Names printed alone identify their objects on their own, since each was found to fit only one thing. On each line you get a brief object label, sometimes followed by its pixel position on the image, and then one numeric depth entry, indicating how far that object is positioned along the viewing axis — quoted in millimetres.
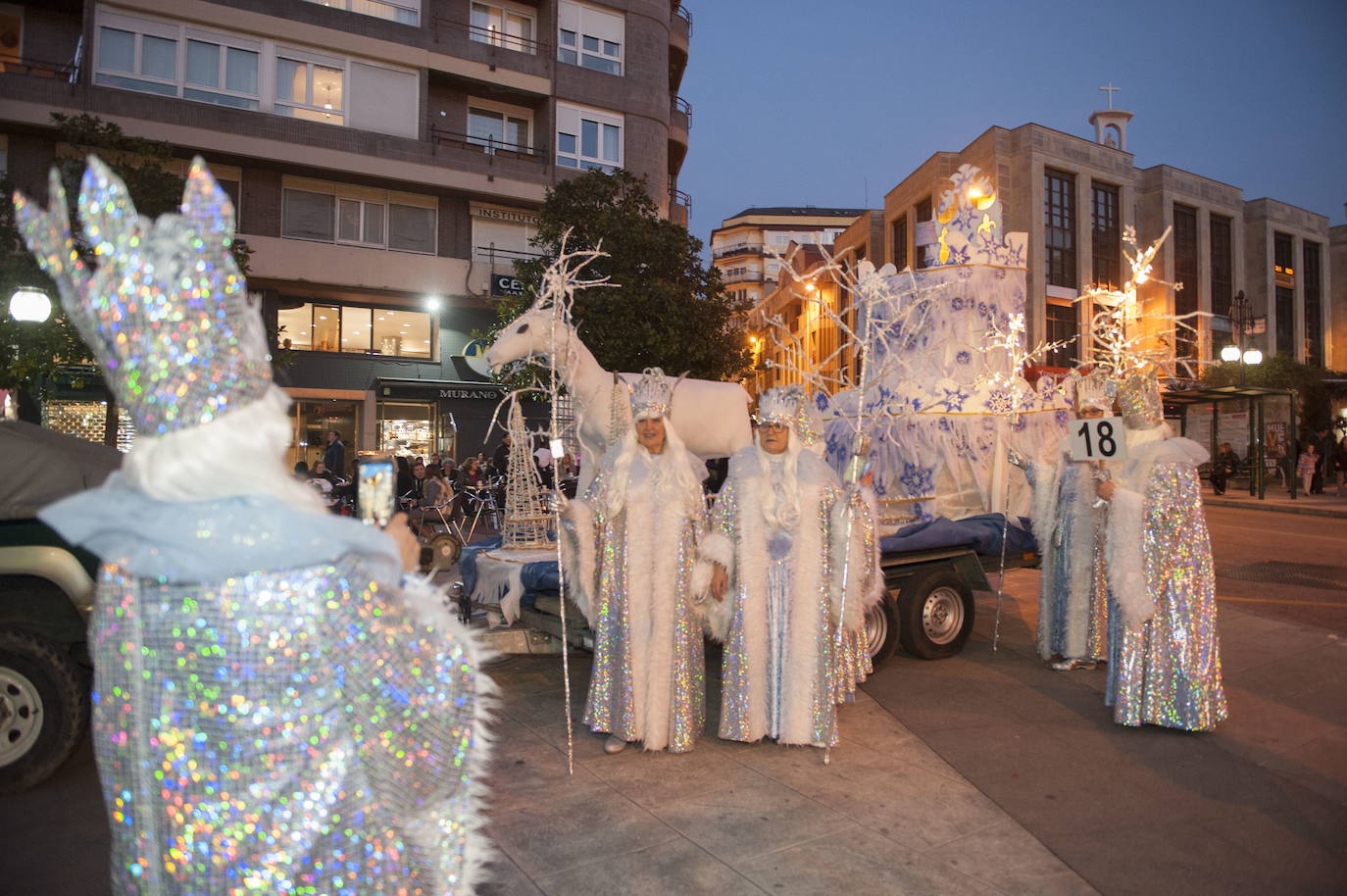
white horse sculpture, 7035
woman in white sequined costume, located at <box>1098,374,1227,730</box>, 4969
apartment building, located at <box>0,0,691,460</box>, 19375
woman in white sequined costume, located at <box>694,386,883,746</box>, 4770
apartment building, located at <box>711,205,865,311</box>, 75375
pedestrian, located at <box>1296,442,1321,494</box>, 23016
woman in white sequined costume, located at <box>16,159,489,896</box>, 1641
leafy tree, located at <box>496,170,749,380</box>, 14742
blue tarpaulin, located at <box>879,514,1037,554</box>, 6535
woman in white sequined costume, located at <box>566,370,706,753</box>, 4707
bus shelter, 20109
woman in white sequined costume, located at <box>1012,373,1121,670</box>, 6480
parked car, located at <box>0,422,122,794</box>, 4250
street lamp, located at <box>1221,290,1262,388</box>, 19952
